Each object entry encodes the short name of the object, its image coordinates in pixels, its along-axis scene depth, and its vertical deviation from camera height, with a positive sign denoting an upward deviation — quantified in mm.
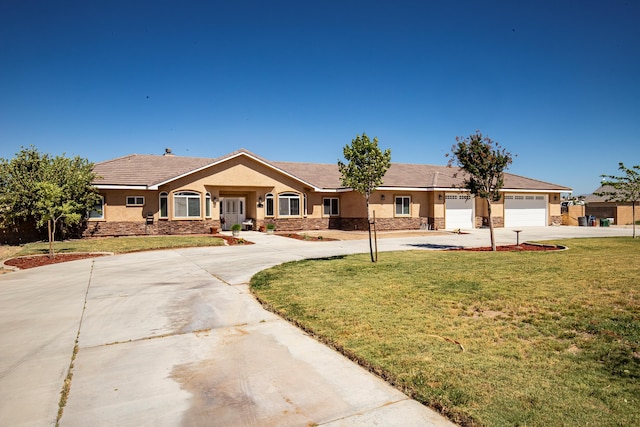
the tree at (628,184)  19172 +1202
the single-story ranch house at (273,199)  24281 +1020
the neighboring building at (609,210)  38656 -107
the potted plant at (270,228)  25922 -902
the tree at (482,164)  15164 +1824
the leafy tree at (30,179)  18641 +1857
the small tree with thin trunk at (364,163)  12117 +1546
